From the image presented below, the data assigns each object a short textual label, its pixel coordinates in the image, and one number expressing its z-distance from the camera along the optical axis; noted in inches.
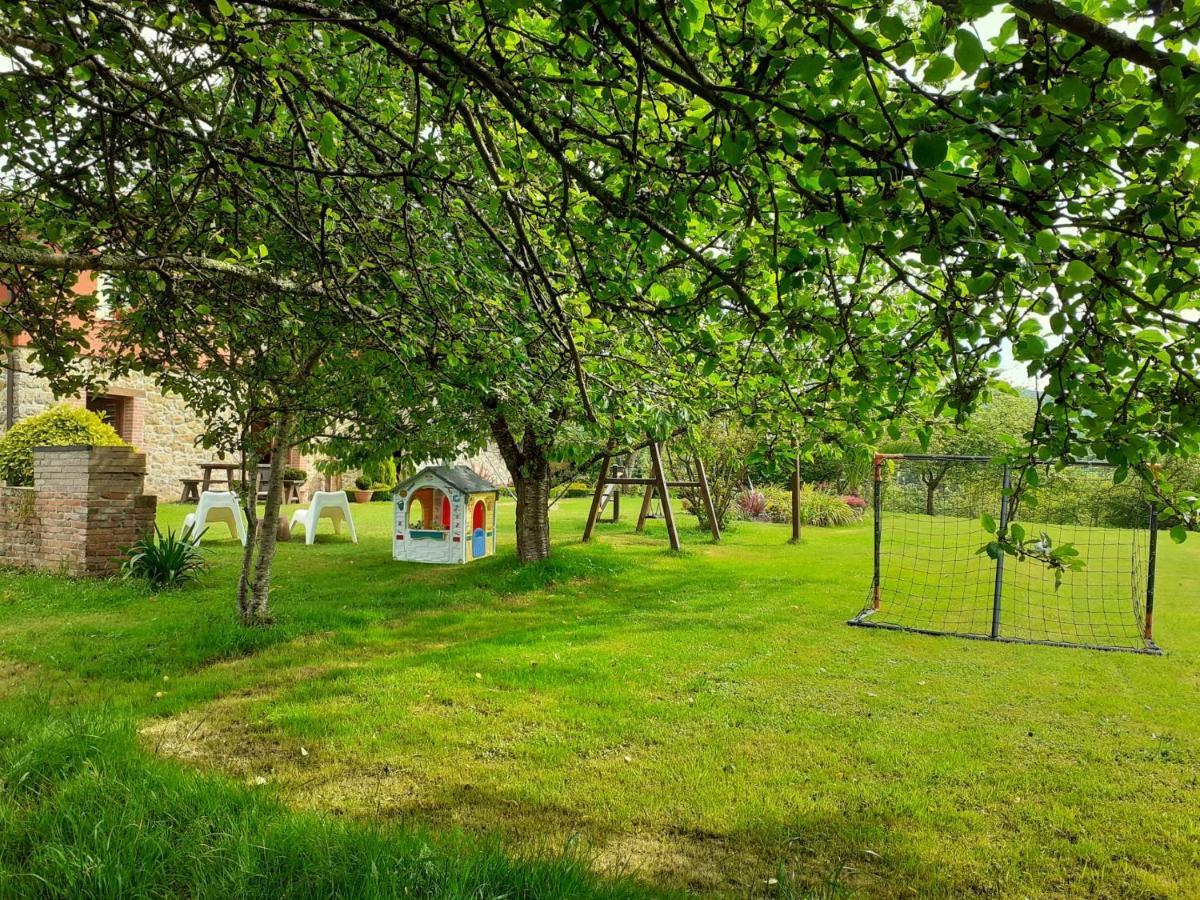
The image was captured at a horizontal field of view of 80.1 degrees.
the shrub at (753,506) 802.2
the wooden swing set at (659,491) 454.6
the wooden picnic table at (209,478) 565.9
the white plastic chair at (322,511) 482.2
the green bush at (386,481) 798.8
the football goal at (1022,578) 287.9
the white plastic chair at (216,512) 417.9
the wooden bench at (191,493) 657.0
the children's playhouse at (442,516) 399.2
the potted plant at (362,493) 825.5
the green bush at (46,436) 395.9
